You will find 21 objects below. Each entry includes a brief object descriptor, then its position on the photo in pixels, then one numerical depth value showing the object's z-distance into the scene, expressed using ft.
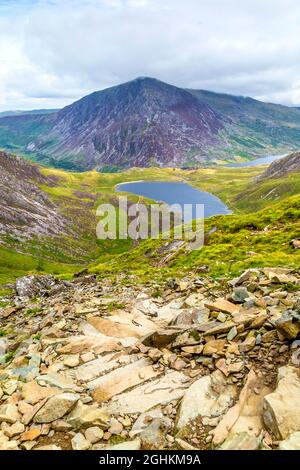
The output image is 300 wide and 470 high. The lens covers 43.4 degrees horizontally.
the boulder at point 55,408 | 47.83
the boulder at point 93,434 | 44.37
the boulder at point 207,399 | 46.47
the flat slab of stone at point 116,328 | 78.79
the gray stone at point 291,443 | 38.78
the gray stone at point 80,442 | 43.14
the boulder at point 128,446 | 42.45
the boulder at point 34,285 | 171.01
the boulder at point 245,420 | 40.65
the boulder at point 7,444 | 43.50
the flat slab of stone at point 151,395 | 50.34
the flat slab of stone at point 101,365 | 61.05
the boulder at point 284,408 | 41.30
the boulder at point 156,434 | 42.98
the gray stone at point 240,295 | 76.95
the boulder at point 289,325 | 54.90
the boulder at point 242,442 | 39.74
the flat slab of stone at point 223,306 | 71.82
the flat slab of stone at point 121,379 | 54.90
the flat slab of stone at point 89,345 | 69.96
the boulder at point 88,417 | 46.37
